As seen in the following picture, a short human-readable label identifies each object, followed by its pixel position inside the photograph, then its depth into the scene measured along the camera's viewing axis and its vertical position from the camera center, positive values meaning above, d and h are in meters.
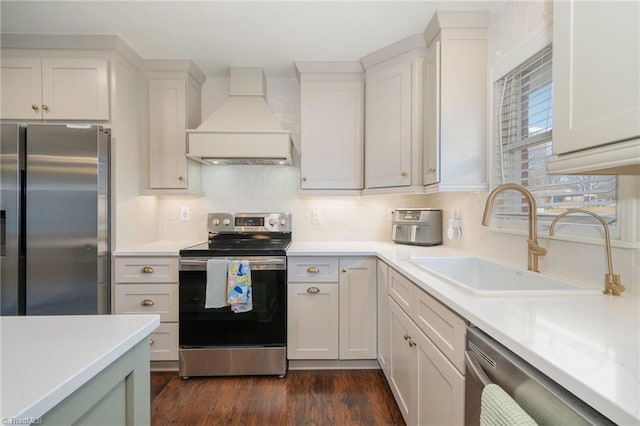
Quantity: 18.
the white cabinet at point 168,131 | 2.42 +0.65
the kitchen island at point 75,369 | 0.47 -0.28
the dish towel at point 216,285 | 2.03 -0.51
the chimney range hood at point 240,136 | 2.29 +0.58
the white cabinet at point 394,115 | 2.11 +0.72
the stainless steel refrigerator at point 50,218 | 1.89 -0.05
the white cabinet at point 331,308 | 2.16 -0.70
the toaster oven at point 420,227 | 2.32 -0.12
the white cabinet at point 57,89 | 2.07 +0.86
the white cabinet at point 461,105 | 1.87 +0.68
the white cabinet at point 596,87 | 0.70 +0.33
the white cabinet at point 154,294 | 2.12 -0.59
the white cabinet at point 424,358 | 1.01 -0.62
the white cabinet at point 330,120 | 2.44 +0.75
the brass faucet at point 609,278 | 1.03 -0.23
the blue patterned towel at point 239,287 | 2.03 -0.52
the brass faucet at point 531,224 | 1.34 -0.06
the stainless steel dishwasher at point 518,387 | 0.56 -0.39
